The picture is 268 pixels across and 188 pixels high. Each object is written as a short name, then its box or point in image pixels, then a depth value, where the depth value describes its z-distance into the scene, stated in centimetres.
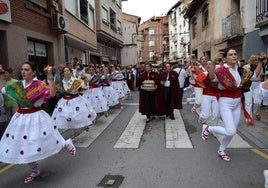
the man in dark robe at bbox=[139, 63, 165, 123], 570
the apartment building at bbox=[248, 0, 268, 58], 810
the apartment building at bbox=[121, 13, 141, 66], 2479
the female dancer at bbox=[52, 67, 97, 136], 398
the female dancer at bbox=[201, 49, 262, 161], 306
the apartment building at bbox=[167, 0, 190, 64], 2609
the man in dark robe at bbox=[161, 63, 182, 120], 580
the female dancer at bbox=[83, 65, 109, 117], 579
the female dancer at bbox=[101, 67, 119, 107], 678
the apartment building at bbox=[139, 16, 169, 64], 4341
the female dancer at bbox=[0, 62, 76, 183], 263
